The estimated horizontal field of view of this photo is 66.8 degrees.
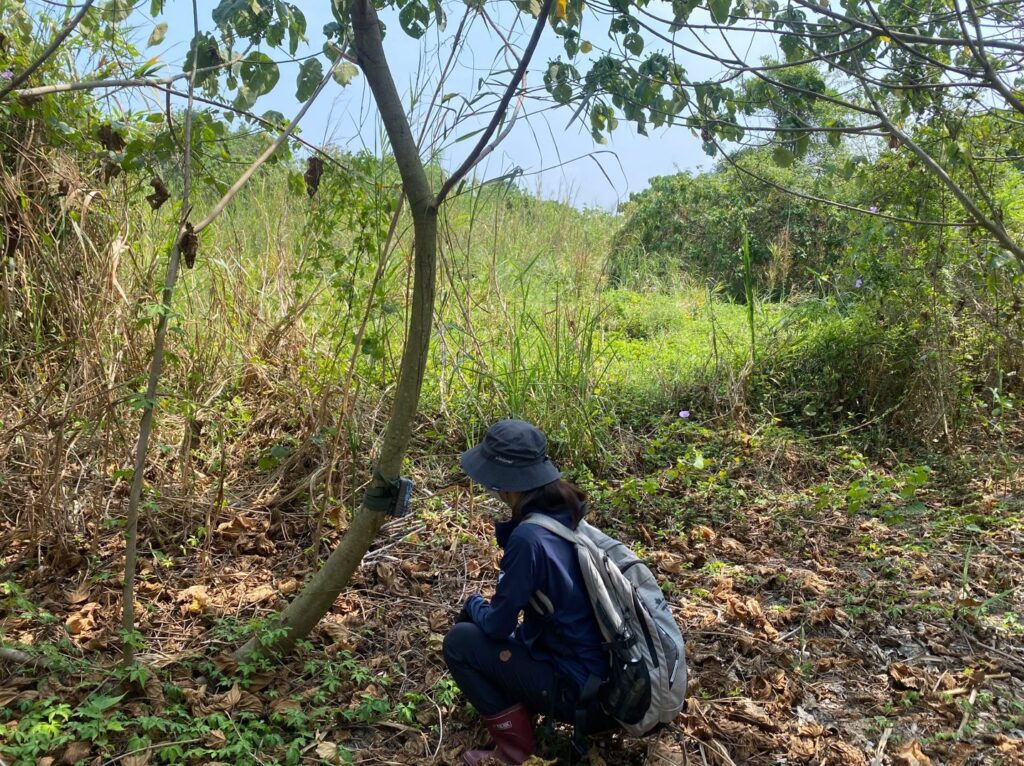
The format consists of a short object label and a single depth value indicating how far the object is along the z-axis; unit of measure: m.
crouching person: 2.28
